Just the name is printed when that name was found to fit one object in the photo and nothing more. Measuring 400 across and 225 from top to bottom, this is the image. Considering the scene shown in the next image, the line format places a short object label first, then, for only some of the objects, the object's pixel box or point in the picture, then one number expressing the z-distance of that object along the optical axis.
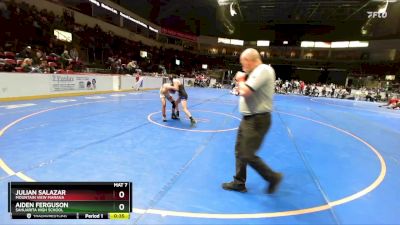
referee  3.38
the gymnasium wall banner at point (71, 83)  14.23
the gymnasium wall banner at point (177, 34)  42.25
